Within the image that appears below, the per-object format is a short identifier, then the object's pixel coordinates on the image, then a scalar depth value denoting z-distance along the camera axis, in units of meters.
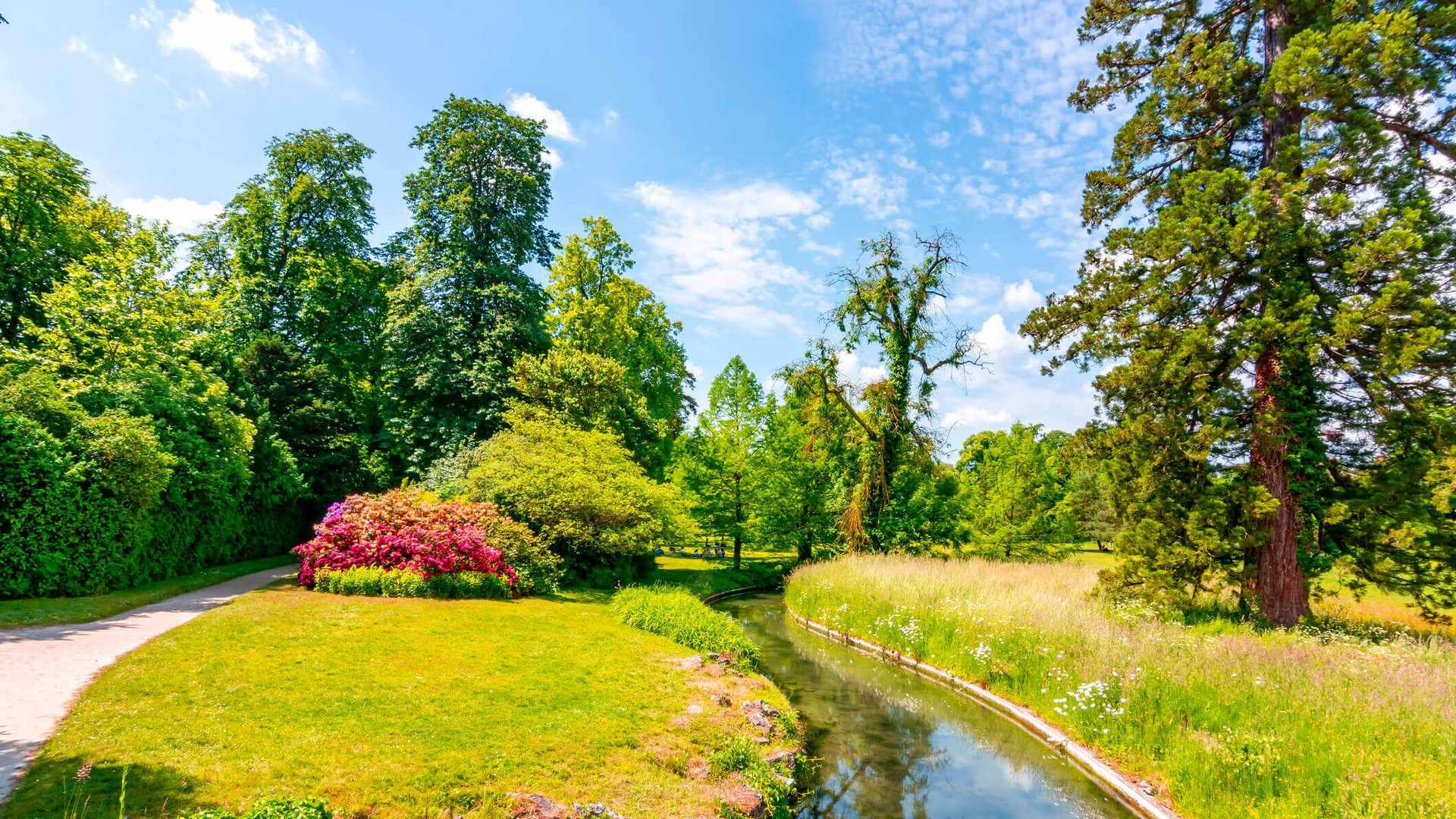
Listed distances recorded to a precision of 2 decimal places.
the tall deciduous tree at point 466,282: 23.12
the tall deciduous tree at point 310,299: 23.28
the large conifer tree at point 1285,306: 9.73
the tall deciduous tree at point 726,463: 28.69
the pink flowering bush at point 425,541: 15.09
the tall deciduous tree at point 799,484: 28.00
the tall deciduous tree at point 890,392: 25.58
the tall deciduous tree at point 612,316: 26.56
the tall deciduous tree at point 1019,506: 25.94
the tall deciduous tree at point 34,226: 16.09
